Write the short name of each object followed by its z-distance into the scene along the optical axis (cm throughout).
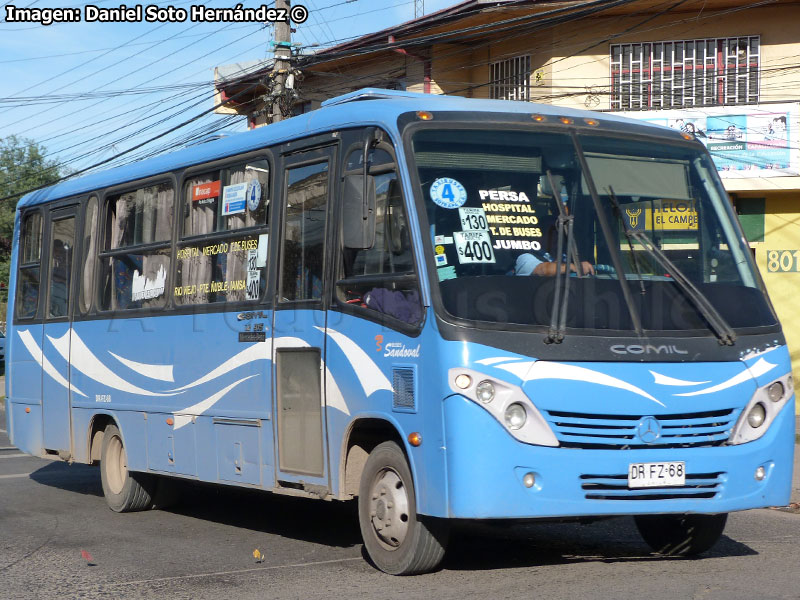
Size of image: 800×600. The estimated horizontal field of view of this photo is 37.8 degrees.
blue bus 662
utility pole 2177
